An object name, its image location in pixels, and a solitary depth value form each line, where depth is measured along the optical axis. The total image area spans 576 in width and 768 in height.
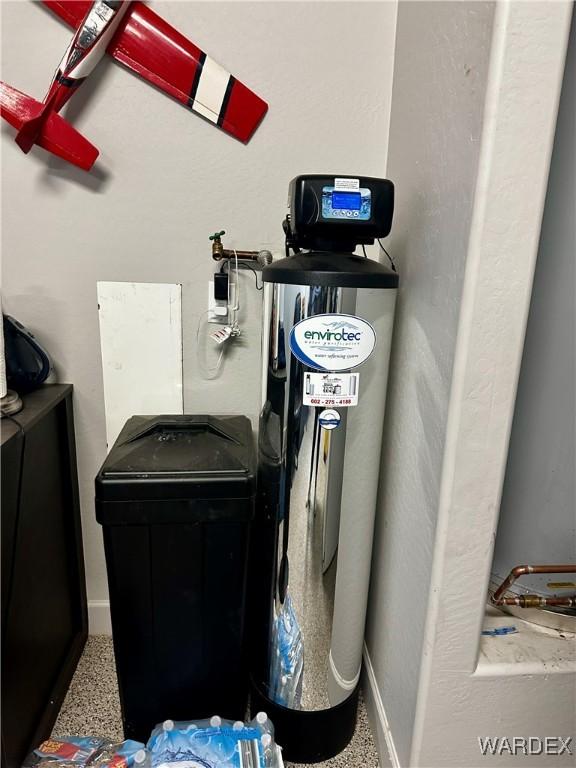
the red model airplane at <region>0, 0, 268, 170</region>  1.14
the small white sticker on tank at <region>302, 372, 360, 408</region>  1.00
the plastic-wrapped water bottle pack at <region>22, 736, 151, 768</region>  1.06
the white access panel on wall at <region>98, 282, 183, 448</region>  1.37
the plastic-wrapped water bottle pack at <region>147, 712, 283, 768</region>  1.05
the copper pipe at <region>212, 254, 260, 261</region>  1.29
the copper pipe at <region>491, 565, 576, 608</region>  0.98
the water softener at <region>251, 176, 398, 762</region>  0.97
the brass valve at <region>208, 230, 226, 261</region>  1.29
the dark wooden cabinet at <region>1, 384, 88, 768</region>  1.04
